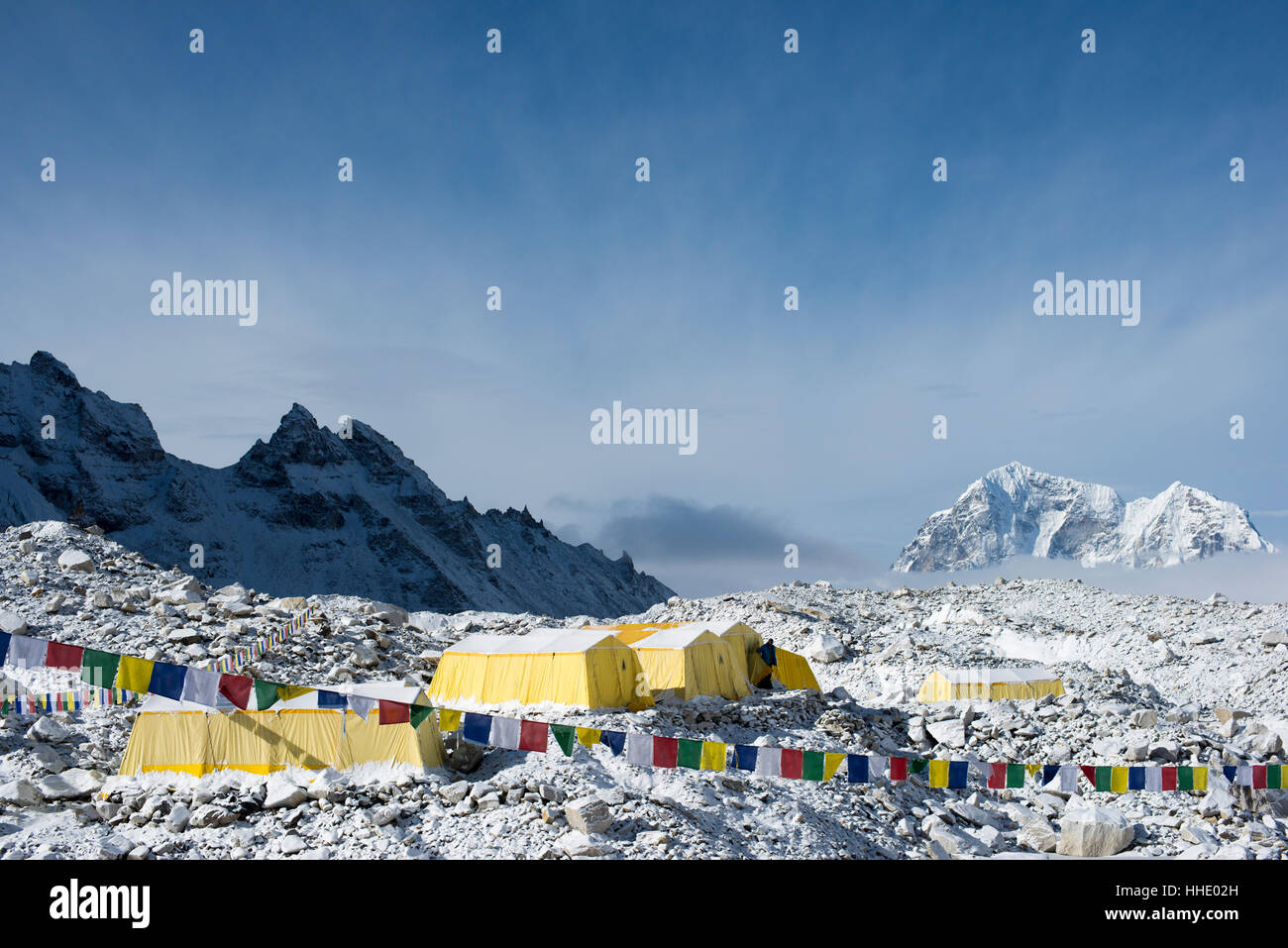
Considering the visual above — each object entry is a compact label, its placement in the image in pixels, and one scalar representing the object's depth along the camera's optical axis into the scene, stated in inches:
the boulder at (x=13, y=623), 860.6
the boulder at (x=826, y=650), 1416.1
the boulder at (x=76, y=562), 1083.3
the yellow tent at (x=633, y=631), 1071.6
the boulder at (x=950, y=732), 846.5
